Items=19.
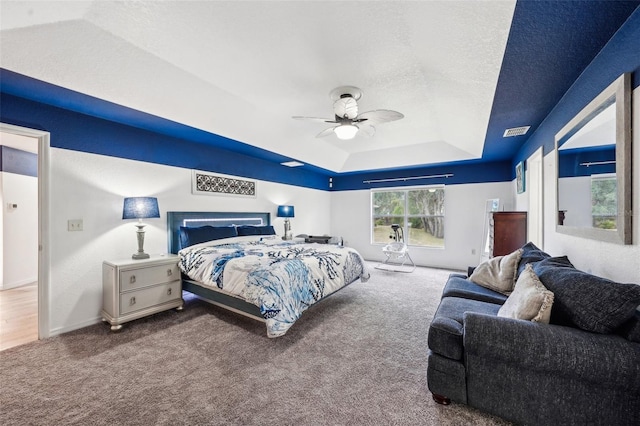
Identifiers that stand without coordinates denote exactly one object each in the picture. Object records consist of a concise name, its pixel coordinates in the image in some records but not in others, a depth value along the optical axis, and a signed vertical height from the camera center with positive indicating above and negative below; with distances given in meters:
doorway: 2.58 -0.14
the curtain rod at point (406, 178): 5.74 +0.81
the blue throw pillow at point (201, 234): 3.55 -0.33
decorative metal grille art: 4.08 +0.47
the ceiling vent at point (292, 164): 5.41 +1.06
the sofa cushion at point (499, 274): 2.41 -0.64
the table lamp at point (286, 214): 5.38 -0.06
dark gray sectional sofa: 1.19 -0.78
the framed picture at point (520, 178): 3.95 +0.54
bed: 2.38 -0.64
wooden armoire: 3.69 -0.31
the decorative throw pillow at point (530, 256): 2.29 -0.43
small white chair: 5.51 -1.23
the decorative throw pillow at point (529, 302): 1.44 -0.56
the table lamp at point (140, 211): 3.04 +0.01
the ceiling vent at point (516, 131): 3.25 +1.07
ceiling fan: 2.71 +1.06
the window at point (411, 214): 6.03 -0.08
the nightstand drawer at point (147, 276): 2.79 -0.76
